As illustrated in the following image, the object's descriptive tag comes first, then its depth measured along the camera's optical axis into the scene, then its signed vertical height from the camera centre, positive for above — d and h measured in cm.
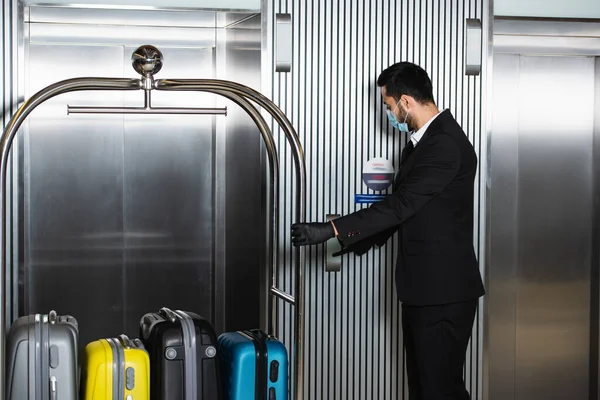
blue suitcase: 328 -73
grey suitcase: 306 -66
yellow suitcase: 311 -70
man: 373 -26
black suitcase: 315 -67
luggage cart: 295 +26
